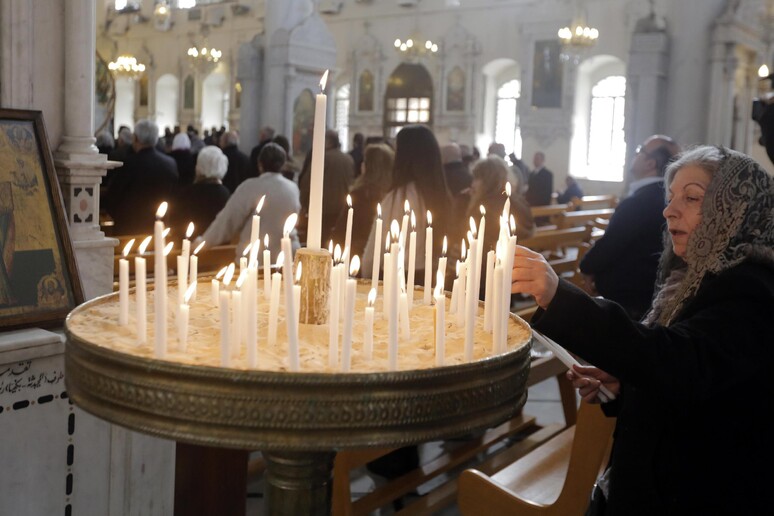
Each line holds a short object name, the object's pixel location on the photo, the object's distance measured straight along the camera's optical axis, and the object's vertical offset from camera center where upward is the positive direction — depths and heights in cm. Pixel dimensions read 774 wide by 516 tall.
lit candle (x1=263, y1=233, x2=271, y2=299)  176 -28
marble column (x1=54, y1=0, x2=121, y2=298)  300 -4
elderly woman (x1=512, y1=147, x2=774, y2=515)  166 -35
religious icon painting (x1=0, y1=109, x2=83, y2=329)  266 -30
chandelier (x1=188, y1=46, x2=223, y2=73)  2322 +238
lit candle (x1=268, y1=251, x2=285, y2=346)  146 -28
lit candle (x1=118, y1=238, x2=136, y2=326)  151 -28
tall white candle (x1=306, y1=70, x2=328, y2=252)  156 -4
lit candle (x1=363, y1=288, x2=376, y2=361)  135 -29
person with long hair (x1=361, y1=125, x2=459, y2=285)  443 -15
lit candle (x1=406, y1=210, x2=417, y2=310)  180 -25
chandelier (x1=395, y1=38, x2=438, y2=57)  2105 +254
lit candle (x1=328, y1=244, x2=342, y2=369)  131 -25
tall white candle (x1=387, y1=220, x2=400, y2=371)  129 -26
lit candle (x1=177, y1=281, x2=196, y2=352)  136 -28
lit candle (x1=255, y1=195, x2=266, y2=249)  167 -17
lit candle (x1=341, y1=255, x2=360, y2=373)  126 -27
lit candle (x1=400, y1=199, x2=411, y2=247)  174 -17
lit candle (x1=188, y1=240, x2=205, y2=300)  169 -24
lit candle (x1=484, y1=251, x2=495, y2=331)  165 -27
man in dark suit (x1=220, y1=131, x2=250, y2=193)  995 -25
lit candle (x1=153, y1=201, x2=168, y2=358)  130 -23
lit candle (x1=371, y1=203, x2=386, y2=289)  181 -22
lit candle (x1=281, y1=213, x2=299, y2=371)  125 -26
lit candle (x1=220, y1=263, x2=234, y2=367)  125 -27
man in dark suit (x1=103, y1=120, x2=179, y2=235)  636 -34
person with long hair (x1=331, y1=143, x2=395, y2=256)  498 -19
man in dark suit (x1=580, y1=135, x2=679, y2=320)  458 -47
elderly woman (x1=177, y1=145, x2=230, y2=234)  573 -34
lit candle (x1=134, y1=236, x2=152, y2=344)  140 -26
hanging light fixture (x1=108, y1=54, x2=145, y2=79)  2425 +208
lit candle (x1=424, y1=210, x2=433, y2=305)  188 -25
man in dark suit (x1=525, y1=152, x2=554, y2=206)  1305 -41
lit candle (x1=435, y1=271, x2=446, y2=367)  134 -27
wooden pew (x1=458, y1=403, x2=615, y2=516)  266 -112
